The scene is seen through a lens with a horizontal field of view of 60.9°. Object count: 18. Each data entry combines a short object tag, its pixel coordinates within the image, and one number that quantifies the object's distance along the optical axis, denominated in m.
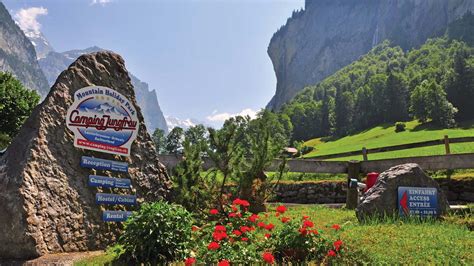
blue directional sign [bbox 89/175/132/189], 8.89
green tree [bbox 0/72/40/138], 21.03
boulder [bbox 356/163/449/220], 9.45
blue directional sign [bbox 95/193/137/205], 8.88
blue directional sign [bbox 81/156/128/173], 8.88
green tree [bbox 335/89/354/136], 119.56
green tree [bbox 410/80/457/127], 78.25
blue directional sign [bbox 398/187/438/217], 9.54
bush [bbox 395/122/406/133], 83.50
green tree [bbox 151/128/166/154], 145.50
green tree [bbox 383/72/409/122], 106.88
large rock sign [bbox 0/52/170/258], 7.38
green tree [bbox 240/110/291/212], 12.39
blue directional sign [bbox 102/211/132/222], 8.84
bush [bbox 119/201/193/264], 6.50
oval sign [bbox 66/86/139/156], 8.98
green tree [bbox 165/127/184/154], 95.97
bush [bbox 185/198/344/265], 5.81
